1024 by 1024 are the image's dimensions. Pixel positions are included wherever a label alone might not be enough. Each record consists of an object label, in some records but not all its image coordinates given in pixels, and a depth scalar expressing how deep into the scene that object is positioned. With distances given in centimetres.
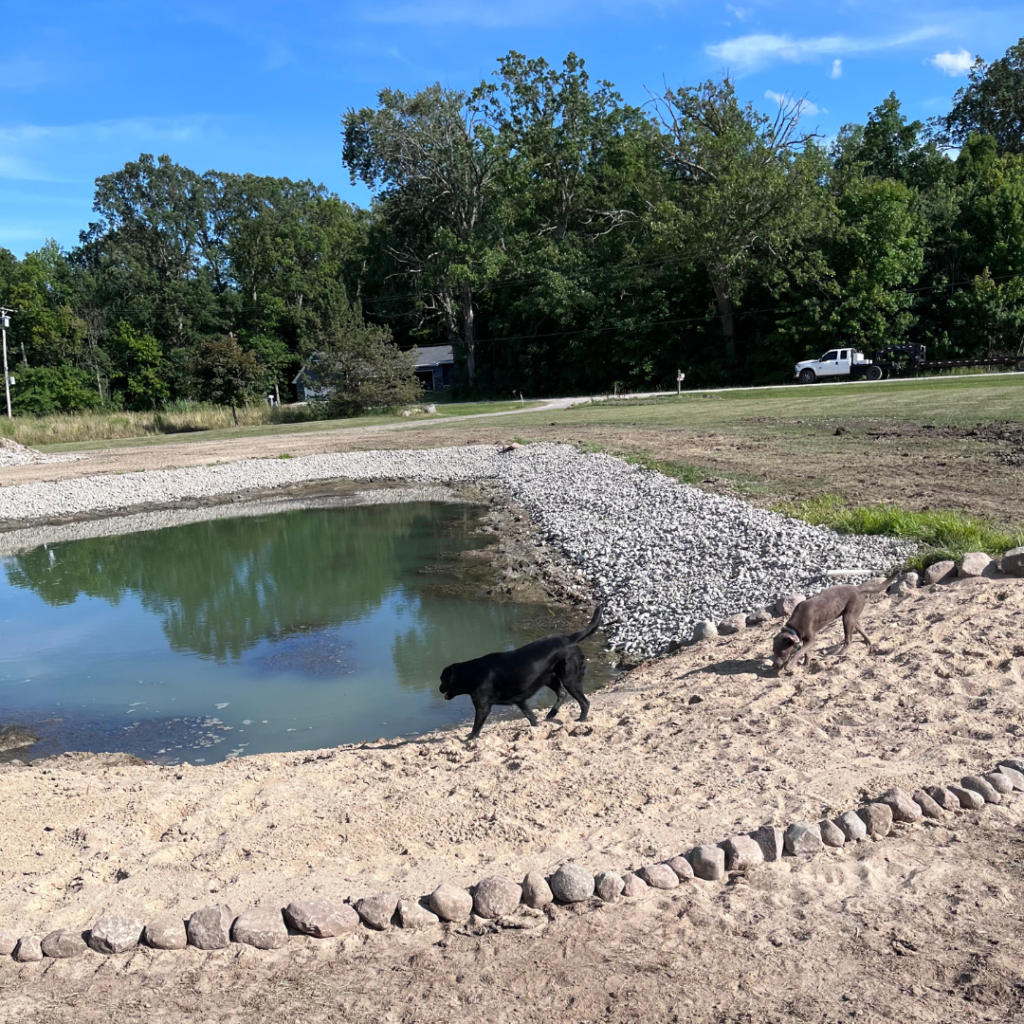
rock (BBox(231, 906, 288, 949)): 372
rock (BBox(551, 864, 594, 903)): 388
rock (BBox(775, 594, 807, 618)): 783
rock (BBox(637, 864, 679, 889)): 394
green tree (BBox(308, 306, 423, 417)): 4641
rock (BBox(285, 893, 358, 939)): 374
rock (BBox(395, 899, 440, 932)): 379
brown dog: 645
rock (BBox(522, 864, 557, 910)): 387
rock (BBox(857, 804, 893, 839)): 426
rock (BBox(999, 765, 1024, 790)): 459
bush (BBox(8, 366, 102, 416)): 6316
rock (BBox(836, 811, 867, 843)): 423
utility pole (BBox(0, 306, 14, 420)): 5436
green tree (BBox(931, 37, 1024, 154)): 6316
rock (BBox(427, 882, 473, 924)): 381
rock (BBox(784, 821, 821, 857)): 412
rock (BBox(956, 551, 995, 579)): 771
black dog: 589
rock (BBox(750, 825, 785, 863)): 409
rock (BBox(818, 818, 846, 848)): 417
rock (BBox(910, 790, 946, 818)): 439
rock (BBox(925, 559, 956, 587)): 787
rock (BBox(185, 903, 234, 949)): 373
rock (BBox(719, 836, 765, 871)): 404
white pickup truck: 4472
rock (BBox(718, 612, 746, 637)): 803
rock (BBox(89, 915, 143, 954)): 375
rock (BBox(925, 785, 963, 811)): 443
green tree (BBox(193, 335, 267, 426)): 4453
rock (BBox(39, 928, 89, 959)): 374
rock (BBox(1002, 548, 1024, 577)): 746
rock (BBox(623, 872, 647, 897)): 388
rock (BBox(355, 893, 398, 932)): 380
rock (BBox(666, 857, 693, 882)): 400
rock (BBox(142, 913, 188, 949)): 374
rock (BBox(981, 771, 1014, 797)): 453
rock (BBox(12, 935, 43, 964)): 372
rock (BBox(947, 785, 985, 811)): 443
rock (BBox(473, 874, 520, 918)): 382
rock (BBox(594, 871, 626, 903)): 388
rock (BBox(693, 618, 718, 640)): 812
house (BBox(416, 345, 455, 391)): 6950
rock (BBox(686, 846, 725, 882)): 399
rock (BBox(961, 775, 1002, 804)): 447
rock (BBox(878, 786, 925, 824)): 435
